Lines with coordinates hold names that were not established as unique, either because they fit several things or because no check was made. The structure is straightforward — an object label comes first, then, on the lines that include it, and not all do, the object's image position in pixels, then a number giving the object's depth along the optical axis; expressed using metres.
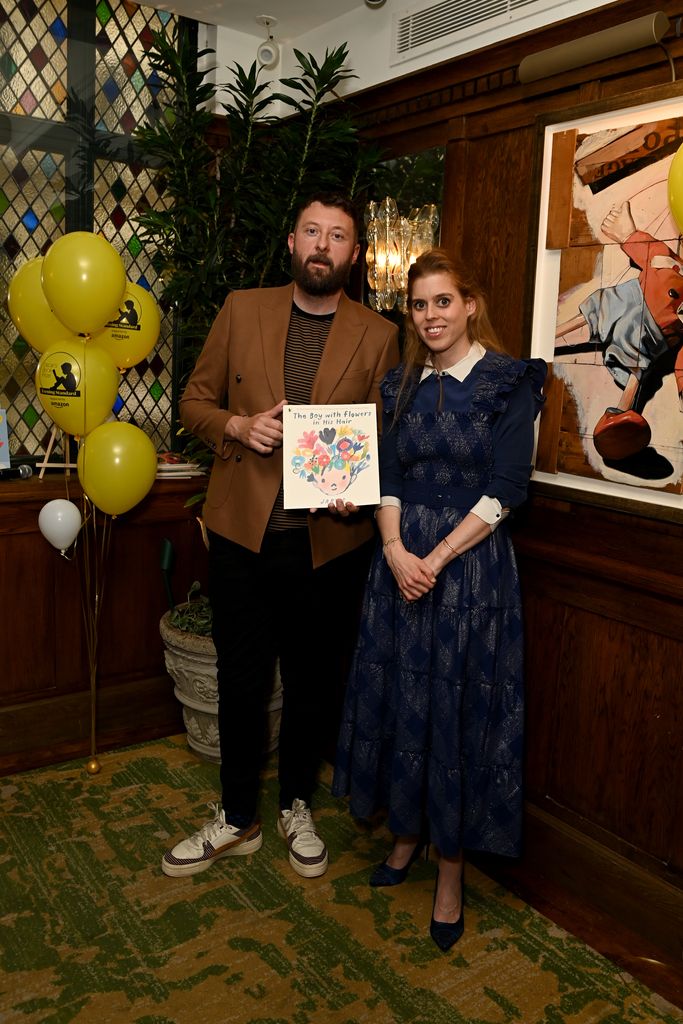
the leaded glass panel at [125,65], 3.22
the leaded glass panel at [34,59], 3.03
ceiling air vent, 2.43
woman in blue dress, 2.15
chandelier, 2.79
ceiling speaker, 3.33
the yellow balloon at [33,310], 2.78
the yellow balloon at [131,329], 2.86
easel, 2.99
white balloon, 2.79
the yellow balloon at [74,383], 2.70
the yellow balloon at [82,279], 2.54
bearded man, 2.33
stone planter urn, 3.02
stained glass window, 3.08
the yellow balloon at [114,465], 2.76
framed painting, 2.09
